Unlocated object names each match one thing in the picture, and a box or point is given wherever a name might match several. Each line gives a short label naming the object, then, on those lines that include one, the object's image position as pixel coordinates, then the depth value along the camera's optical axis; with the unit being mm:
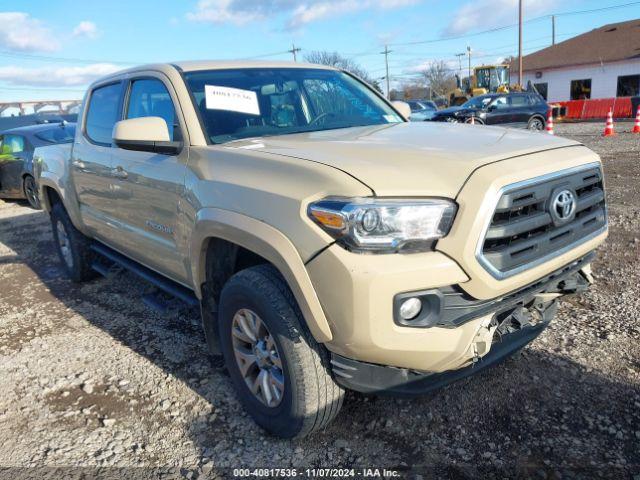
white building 33188
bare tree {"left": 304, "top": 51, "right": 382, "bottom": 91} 51834
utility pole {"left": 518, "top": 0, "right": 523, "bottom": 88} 32781
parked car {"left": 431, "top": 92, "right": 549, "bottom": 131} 18406
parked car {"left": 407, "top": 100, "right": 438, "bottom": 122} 19047
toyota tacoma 2059
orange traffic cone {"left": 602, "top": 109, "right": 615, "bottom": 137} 16672
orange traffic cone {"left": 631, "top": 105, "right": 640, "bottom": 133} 17078
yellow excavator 32969
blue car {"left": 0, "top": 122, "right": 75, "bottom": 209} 9992
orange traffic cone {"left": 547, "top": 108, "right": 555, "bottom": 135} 18812
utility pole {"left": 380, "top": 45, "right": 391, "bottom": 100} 67812
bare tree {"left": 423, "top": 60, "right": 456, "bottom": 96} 75062
